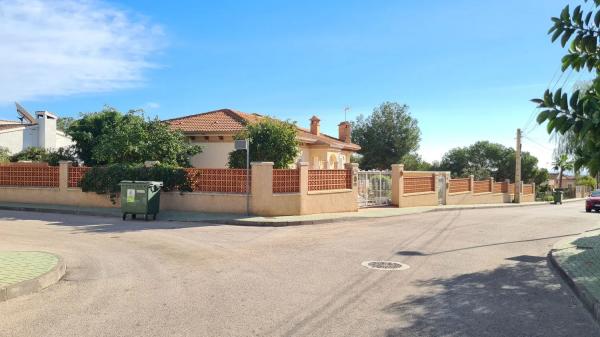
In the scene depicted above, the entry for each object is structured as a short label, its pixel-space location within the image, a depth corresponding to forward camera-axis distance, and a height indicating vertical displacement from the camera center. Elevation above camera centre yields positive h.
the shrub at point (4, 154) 26.43 +1.43
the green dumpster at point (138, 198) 16.05 -0.71
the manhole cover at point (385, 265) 8.65 -1.66
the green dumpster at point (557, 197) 46.03 -1.94
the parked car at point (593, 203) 28.61 -1.56
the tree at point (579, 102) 5.08 +0.86
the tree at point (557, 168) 70.56 +1.60
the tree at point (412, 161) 50.76 +1.86
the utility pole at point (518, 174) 40.97 +0.34
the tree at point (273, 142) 19.45 +1.50
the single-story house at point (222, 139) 24.78 +2.17
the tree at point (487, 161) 65.56 +2.38
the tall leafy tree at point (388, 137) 49.84 +4.36
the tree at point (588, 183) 71.94 -0.79
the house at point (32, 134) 36.33 +3.53
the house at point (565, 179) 112.19 -0.26
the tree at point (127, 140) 19.77 +1.71
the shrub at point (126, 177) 17.97 +0.03
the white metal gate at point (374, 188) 22.39 -0.52
